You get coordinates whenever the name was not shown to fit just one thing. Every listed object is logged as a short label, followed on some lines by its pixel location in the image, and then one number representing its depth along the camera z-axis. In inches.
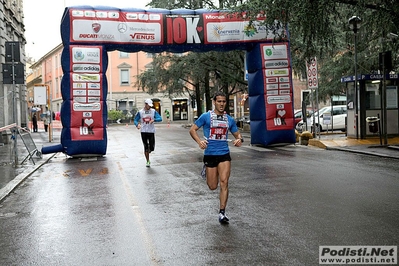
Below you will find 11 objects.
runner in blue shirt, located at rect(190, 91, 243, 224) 273.9
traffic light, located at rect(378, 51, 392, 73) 665.0
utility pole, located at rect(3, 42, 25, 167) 589.3
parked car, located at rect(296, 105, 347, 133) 1154.0
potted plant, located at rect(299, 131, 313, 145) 787.4
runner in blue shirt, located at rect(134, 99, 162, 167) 564.7
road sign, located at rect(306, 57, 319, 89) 792.3
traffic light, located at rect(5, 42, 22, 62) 595.5
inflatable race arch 694.5
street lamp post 717.2
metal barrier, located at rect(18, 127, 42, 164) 639.6
